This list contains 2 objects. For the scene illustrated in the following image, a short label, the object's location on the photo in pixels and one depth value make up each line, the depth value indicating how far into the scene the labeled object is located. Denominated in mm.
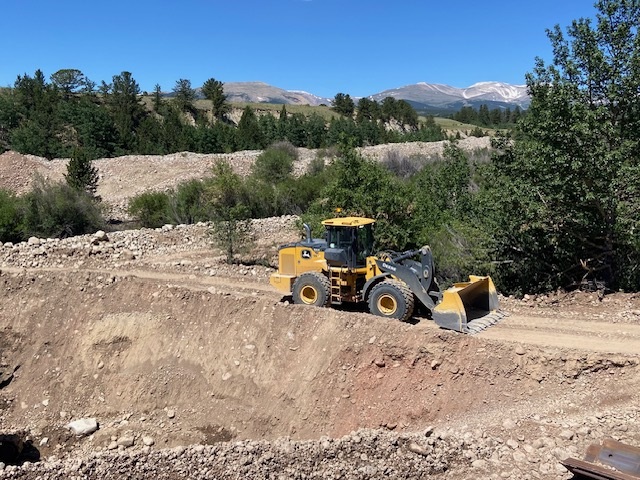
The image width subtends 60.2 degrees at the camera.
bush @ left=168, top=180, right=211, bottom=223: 25344
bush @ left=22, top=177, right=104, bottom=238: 22047
